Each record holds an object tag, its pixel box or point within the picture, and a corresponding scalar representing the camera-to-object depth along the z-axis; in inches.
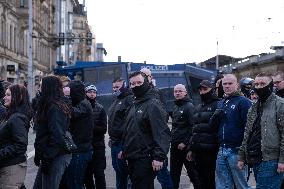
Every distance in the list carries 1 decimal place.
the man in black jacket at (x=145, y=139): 279.7
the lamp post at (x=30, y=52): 1418.6
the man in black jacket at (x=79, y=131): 332.8
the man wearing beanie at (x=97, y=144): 385.4
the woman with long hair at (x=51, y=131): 284.4
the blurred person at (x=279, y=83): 346.3
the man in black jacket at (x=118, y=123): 371.9
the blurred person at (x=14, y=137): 278.1
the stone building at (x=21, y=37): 1807.3
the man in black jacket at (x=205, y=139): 345.7
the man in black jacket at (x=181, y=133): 393.7
